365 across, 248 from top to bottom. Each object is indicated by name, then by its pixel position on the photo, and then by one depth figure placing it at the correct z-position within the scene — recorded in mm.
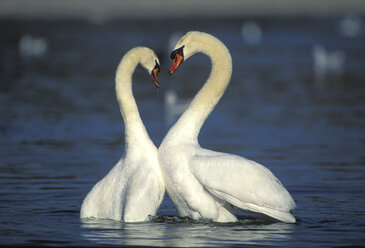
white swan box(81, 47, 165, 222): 19564
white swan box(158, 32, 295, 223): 19656
